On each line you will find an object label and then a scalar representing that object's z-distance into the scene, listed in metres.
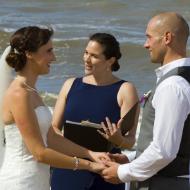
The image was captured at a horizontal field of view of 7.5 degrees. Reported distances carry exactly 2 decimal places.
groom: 6.84
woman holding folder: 8.93
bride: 7.68
